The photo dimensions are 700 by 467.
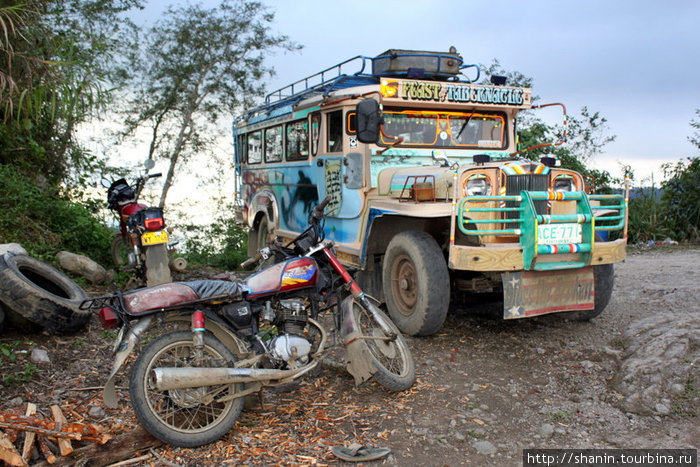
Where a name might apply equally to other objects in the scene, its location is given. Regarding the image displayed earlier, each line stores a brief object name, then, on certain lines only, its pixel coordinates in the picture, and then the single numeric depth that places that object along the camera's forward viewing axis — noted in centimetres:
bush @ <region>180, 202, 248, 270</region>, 1030
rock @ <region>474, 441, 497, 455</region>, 341
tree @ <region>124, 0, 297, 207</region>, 1339
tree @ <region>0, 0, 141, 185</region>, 597
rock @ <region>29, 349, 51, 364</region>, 460
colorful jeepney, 486
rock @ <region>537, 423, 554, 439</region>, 358
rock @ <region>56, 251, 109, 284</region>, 703
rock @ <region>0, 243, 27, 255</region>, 533
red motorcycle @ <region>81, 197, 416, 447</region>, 340
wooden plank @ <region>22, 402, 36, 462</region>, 311
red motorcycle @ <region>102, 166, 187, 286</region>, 650
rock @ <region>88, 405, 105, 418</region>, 382
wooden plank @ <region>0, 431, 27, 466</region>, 300
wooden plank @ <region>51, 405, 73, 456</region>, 318
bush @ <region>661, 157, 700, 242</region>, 1262
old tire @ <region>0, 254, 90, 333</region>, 481
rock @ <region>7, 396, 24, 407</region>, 393
